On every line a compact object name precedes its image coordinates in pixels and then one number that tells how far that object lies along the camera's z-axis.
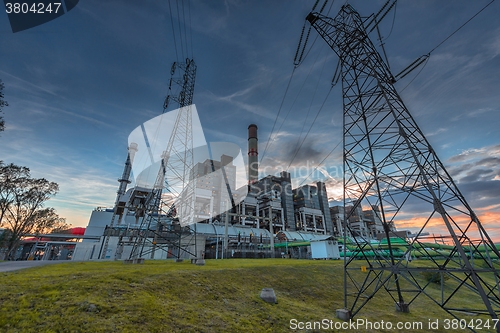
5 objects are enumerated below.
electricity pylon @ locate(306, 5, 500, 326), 7.42
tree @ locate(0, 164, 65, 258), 29.05
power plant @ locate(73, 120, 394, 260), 37.50
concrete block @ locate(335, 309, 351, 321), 9.28
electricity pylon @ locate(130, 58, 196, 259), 23.27
